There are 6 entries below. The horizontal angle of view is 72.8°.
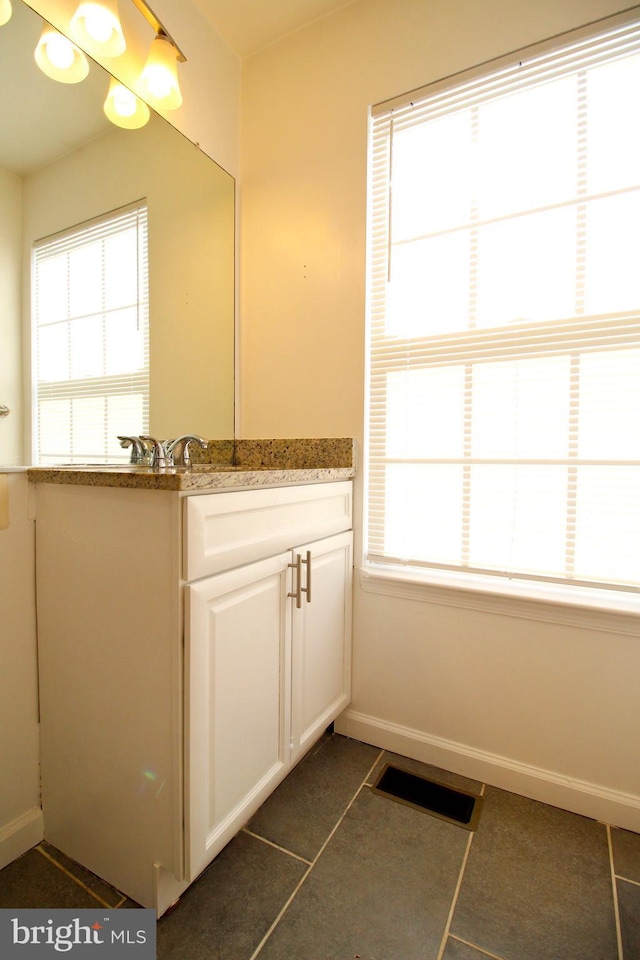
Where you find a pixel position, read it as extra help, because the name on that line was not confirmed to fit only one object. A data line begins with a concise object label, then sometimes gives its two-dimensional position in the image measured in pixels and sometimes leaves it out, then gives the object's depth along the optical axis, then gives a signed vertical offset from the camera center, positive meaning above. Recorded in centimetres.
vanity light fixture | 130 +121
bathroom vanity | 88 -46
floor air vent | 124 -101
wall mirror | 106 +80
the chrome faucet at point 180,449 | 138 +4
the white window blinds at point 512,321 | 120 +43
